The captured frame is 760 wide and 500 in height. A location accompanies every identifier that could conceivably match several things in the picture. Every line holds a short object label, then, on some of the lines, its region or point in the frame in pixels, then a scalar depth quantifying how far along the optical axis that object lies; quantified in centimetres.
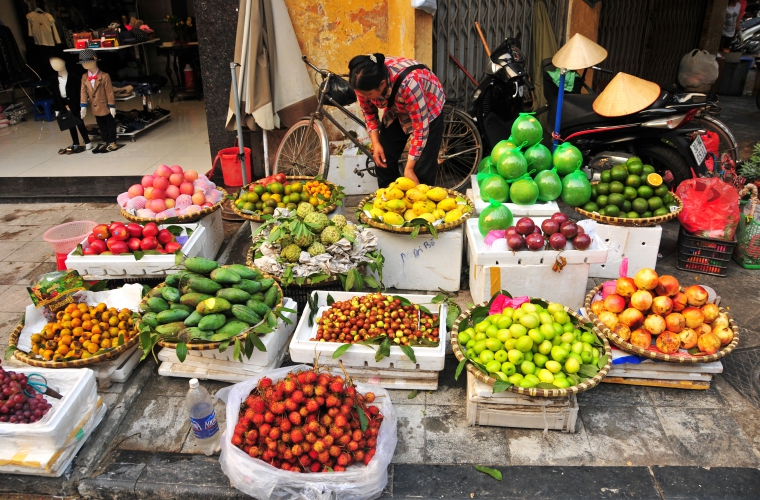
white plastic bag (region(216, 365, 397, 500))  249
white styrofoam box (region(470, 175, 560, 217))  422
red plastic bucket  581
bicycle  555
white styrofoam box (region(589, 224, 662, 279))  416
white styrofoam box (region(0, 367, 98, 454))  273
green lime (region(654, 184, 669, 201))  426
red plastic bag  430
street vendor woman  409
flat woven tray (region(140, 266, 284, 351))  318
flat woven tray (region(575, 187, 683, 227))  413
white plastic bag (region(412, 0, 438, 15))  535
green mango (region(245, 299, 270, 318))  336
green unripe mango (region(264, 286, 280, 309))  350
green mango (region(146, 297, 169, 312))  331
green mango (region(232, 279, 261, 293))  343
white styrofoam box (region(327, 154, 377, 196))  588
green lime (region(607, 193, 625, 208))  421
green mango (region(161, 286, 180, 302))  335
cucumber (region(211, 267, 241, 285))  341
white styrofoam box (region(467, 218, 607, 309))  365
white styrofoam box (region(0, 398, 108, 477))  276
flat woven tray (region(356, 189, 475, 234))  400
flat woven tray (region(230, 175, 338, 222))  450
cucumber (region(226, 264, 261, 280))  354
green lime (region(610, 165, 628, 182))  439
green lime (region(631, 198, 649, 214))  418
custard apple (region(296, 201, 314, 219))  418
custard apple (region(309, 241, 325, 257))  379
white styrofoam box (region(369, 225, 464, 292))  410
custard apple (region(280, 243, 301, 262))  378
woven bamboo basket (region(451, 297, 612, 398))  280
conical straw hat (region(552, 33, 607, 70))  481
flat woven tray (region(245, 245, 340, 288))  373
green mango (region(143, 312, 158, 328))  324
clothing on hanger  1008
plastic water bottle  278
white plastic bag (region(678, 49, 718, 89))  931
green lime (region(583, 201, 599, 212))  432
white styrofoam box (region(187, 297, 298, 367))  334
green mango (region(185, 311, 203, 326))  324
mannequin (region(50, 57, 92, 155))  773
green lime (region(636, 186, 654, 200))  425
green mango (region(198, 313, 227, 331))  318
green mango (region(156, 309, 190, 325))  325
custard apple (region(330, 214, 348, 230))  403
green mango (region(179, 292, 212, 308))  333
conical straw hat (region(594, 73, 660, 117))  467
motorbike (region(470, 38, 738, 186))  476
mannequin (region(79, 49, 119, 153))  756
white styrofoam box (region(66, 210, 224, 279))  402
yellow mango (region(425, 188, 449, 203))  427
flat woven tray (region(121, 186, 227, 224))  452
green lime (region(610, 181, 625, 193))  430
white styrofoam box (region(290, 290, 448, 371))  320
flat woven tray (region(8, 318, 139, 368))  326
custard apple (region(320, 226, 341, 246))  386
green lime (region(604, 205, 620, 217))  420
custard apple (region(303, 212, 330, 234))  391
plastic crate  436
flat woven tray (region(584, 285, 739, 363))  310
